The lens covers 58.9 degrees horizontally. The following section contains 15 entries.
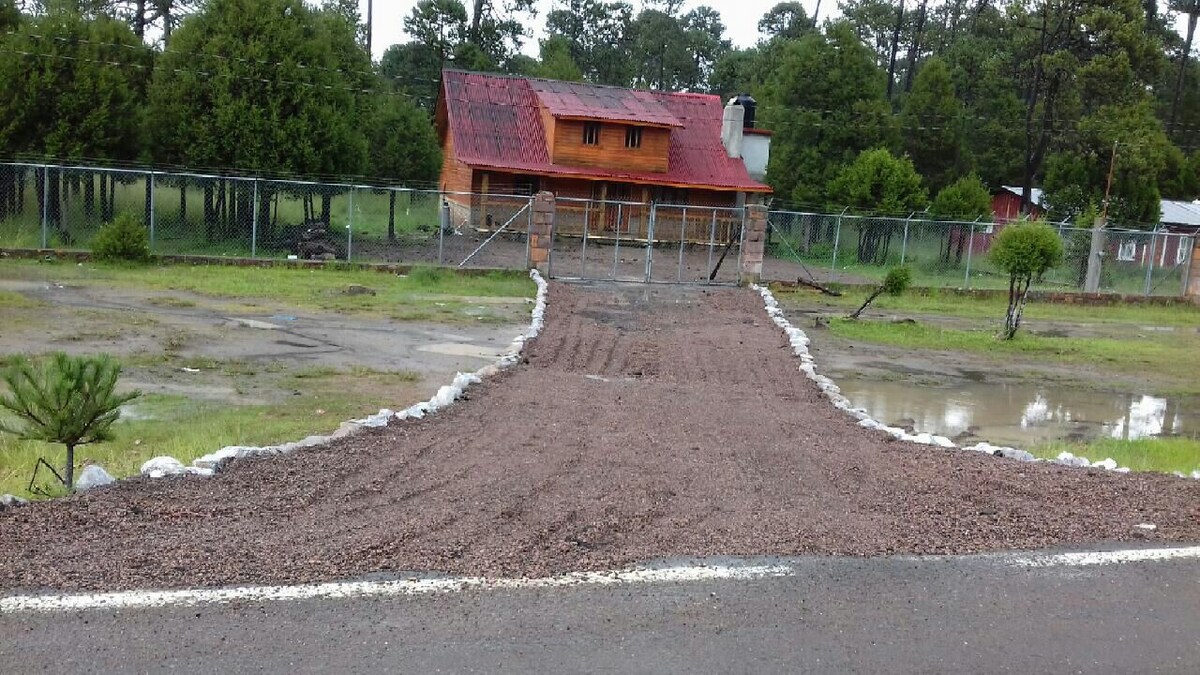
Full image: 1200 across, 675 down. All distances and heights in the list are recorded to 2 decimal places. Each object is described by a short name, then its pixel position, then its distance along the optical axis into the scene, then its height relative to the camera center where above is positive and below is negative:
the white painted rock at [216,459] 7.13 -1.95
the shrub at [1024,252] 20.17 -0.44
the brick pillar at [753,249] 26.42 -0.98
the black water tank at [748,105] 43.00 +4.19
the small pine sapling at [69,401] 6.79 -1.56
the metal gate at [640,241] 30.27 -1.40
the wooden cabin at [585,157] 38.41 +1.51
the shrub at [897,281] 22.34 -1.28
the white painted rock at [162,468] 6.76 -1.94
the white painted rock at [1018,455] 9.21 -1.96
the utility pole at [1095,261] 30.50 -0.77
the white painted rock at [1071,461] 9.11 -1.97
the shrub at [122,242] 23.70 -1.77
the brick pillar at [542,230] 25.11 -0.88
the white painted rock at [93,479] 6.51 -1.95
